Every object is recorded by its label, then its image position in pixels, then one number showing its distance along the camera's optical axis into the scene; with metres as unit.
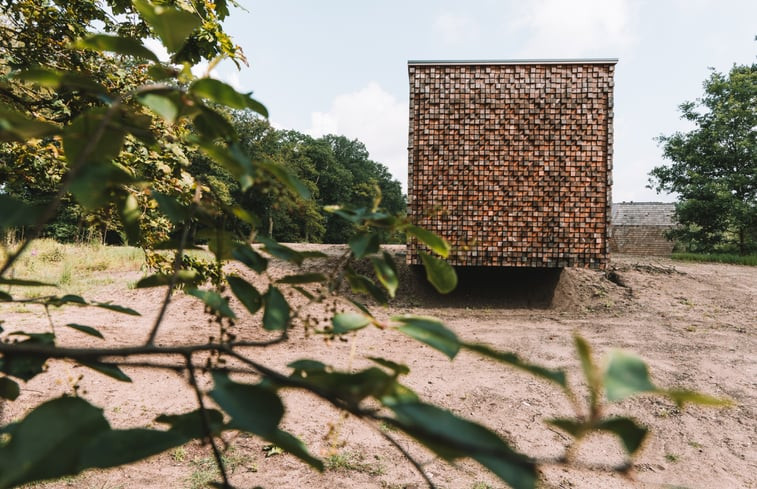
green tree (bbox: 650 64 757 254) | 18.17
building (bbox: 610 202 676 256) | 26.97
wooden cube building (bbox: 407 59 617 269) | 7.09
